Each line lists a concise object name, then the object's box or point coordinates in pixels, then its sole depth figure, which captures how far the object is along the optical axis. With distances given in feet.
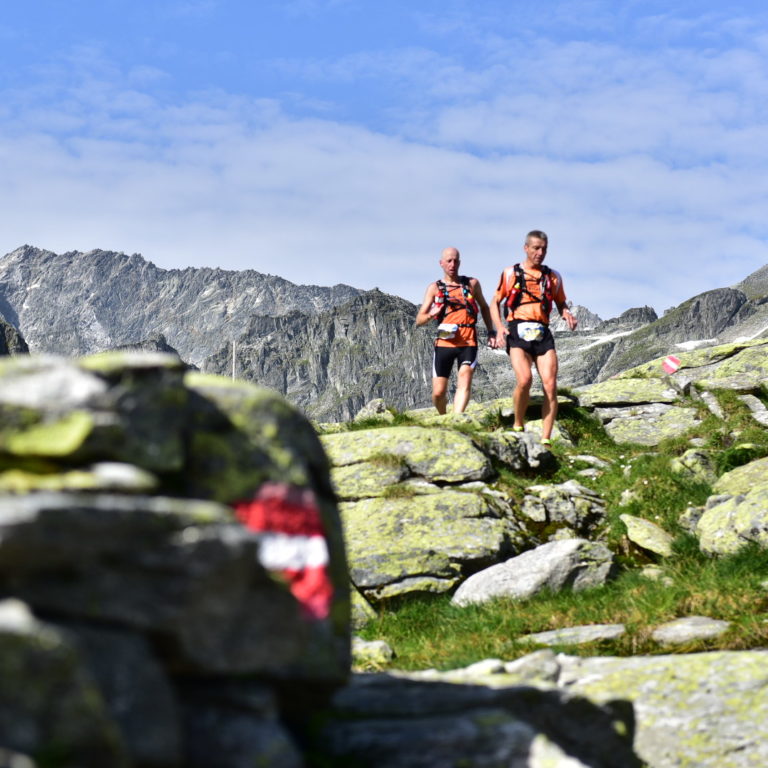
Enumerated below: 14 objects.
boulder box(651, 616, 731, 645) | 29.71
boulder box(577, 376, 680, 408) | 74.95
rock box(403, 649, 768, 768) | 20.58
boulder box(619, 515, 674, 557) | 42.19
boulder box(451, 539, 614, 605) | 38.34
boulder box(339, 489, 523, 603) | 42.14
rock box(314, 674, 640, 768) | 13.71
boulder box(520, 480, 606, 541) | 47.96
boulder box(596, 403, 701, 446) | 68.59
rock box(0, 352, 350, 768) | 10.07
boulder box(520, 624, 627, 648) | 31.42
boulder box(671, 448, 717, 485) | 51.57
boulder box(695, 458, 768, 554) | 38.32
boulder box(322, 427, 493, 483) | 51.21
